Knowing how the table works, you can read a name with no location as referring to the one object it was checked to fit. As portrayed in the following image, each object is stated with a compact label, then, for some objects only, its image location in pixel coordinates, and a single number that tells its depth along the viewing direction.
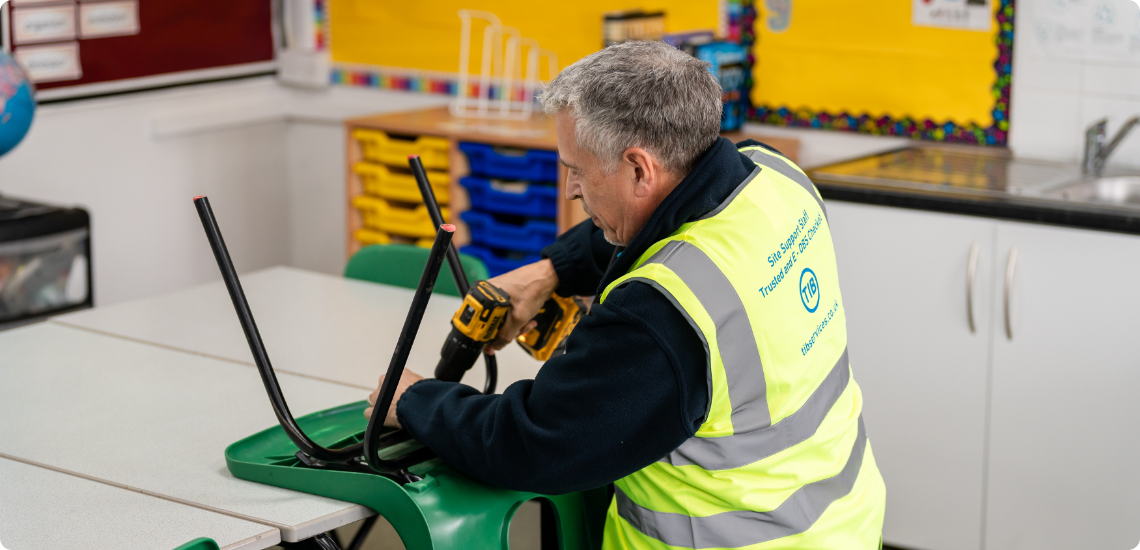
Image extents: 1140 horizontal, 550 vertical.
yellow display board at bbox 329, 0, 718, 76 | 3.51
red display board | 3.63
